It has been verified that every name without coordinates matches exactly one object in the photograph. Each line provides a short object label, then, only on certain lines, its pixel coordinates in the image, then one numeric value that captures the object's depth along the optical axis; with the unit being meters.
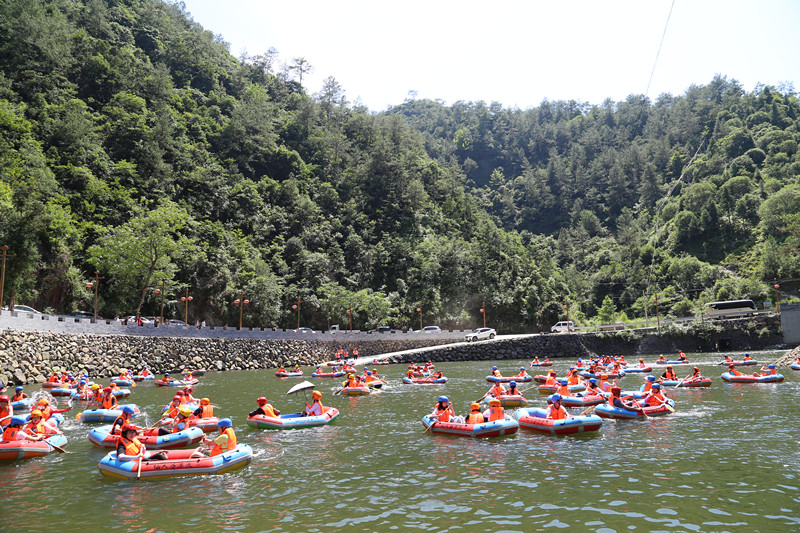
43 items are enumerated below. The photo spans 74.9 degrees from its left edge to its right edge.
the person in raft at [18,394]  22.84
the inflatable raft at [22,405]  22.26
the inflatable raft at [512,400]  26.03
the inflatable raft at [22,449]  15.74
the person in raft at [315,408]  21.80
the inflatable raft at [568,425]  18.44
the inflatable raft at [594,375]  36.66
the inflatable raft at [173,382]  34.47
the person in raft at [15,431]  16.11
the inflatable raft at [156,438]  16.70
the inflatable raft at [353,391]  30.70
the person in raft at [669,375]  31.97
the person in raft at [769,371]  32.03
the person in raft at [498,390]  24.69
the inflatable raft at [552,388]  29.61
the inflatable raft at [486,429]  18.22
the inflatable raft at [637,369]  41.25
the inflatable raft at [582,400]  23.94
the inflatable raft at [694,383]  30.58
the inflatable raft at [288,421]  20.67
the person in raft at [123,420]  15.56
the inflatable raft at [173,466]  13.80
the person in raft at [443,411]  19.23
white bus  66.04
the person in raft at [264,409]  20.83
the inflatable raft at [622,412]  21.09
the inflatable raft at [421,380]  36.06
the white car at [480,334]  66.06
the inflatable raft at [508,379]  33.77
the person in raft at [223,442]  14.72
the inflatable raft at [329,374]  41.06
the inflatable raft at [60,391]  29.03
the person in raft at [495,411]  18.94
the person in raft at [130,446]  14.18
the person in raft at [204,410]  19.89
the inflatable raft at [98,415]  22.05
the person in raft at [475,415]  18.84
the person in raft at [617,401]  21.25
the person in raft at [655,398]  22.06
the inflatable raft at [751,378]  31.22
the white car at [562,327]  72.56
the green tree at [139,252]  53.41
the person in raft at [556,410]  18.92
